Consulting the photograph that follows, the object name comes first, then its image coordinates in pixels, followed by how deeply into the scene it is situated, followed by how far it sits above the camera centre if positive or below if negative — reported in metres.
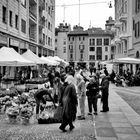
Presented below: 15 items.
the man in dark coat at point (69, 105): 7.36 -1.07
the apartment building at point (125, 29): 37.56 +6.48
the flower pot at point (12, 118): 8.88 -1.74
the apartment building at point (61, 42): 79.00 +8.37
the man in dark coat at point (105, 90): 10.81 -0.91
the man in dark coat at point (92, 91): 9.91 -0.88
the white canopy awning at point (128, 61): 22.91 +0.71
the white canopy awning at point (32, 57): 19.62 +0.91
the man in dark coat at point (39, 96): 9.54 -1.05
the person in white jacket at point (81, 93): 9.39 -0.92
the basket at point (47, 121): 8.78 -1.82
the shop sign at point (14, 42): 23.06 +2.47
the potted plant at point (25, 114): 8.71 -1.60
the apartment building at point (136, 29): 31.36 +5.13
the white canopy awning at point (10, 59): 13.38 +0.56
